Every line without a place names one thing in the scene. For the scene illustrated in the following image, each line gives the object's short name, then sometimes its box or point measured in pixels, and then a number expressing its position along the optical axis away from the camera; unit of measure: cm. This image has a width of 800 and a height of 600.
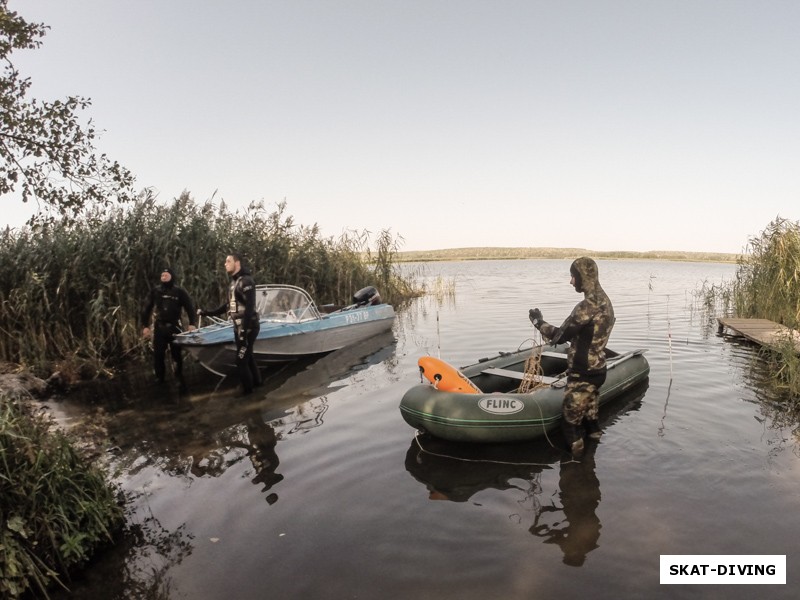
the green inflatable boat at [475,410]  600
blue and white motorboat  943
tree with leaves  913
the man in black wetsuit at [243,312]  850
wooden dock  969
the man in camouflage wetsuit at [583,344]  559
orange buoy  652
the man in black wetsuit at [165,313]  940
